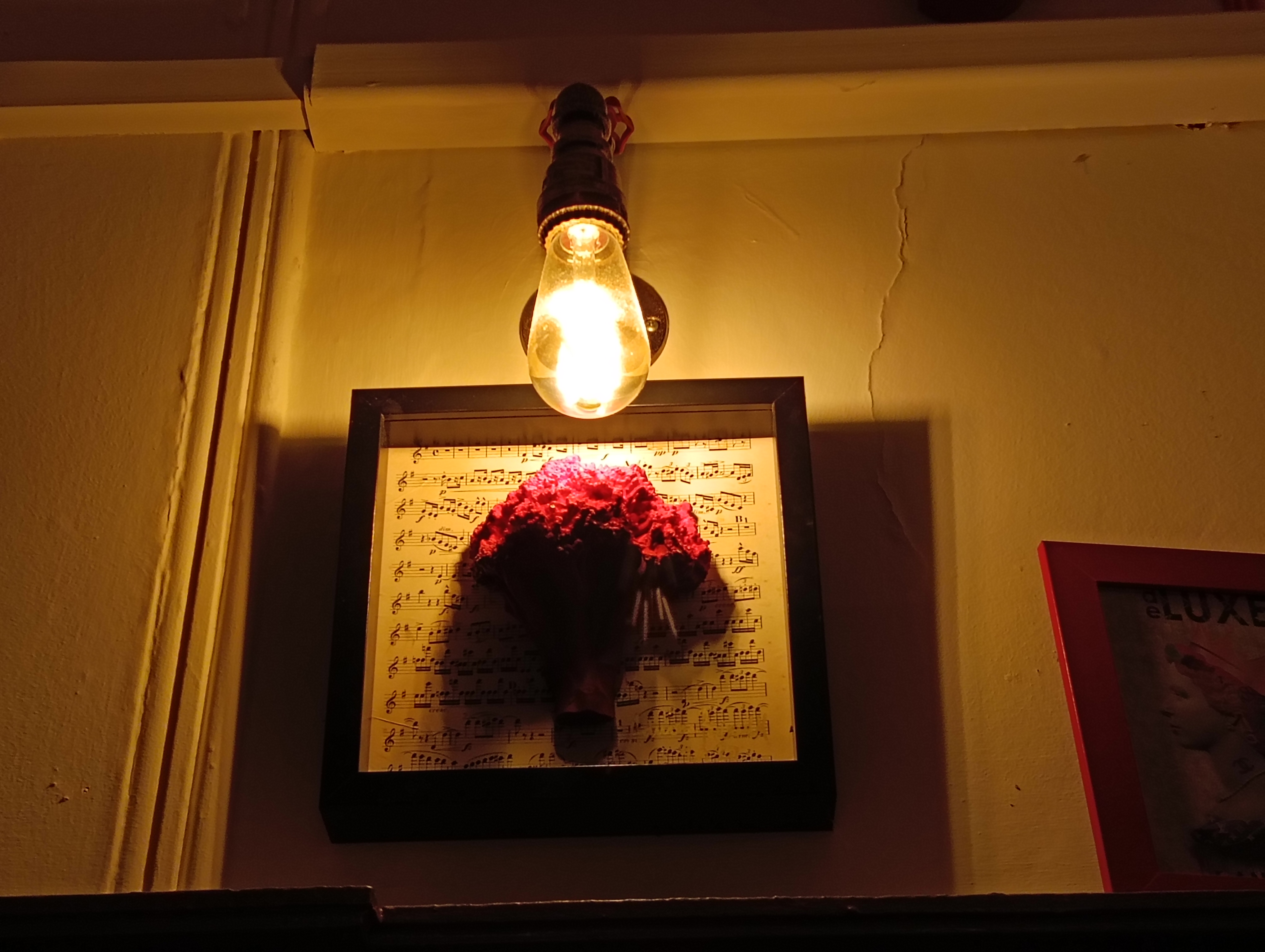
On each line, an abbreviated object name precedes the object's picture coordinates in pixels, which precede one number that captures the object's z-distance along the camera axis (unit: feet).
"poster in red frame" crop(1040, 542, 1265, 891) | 3.85
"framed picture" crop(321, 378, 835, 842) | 3.94
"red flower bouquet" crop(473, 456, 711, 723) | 4.04
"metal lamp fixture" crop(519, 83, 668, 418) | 4.07
